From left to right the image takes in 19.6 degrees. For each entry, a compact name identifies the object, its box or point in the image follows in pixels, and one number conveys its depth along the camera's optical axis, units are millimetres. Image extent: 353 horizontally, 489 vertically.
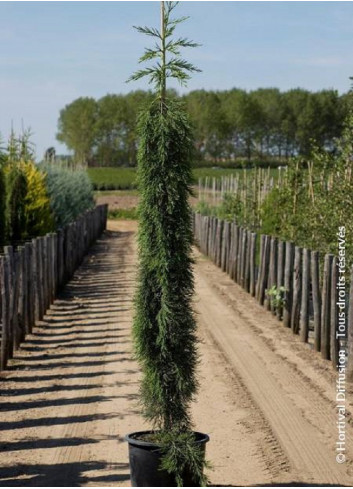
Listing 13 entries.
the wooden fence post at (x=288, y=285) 17062
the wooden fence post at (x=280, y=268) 17828
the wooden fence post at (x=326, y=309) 14016
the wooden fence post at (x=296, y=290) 16375
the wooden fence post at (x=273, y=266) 18547
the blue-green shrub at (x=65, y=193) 31562
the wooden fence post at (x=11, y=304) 13898
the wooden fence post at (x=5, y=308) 13565
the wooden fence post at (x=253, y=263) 21609
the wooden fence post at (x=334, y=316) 13539
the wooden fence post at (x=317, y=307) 14633
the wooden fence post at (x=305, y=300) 15562
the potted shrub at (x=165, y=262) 8086
